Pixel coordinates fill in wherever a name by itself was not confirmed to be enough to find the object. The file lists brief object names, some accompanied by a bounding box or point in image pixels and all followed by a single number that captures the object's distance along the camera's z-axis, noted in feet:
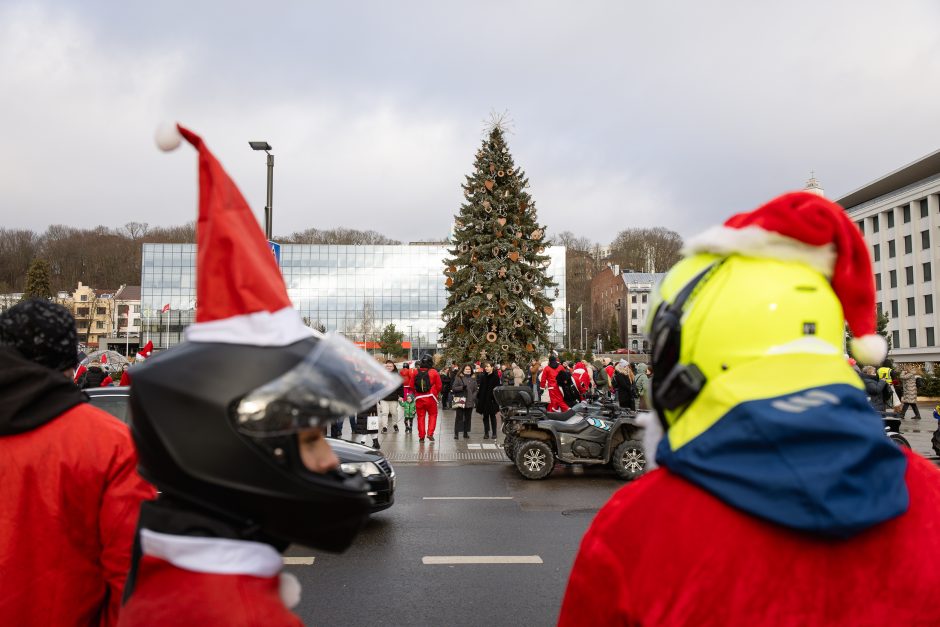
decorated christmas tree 88.07
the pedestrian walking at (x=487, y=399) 54.80
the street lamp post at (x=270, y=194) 47.47
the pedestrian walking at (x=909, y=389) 67.36
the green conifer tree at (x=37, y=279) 223.59
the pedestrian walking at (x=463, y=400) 51.49
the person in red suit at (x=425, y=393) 50.26
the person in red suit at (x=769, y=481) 3.87
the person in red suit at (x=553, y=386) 56.75
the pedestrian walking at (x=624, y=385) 56.65
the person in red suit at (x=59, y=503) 6.57
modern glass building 280.10
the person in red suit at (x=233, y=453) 4.05
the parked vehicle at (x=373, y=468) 24.80
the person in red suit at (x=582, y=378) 61.52
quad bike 34.58
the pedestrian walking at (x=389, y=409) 52.65
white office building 187.32
